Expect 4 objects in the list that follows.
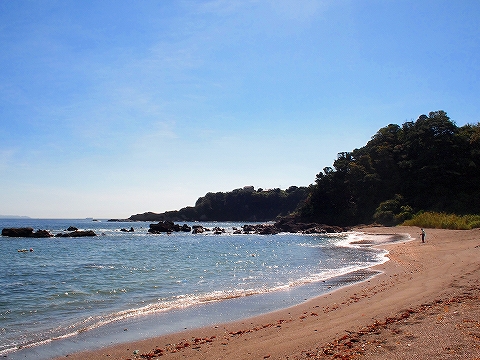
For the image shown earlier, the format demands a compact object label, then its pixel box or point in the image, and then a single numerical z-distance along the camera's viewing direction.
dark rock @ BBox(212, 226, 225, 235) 77.54
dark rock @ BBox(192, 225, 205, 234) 79.64
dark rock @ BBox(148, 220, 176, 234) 81.28
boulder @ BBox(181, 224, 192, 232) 86.62
